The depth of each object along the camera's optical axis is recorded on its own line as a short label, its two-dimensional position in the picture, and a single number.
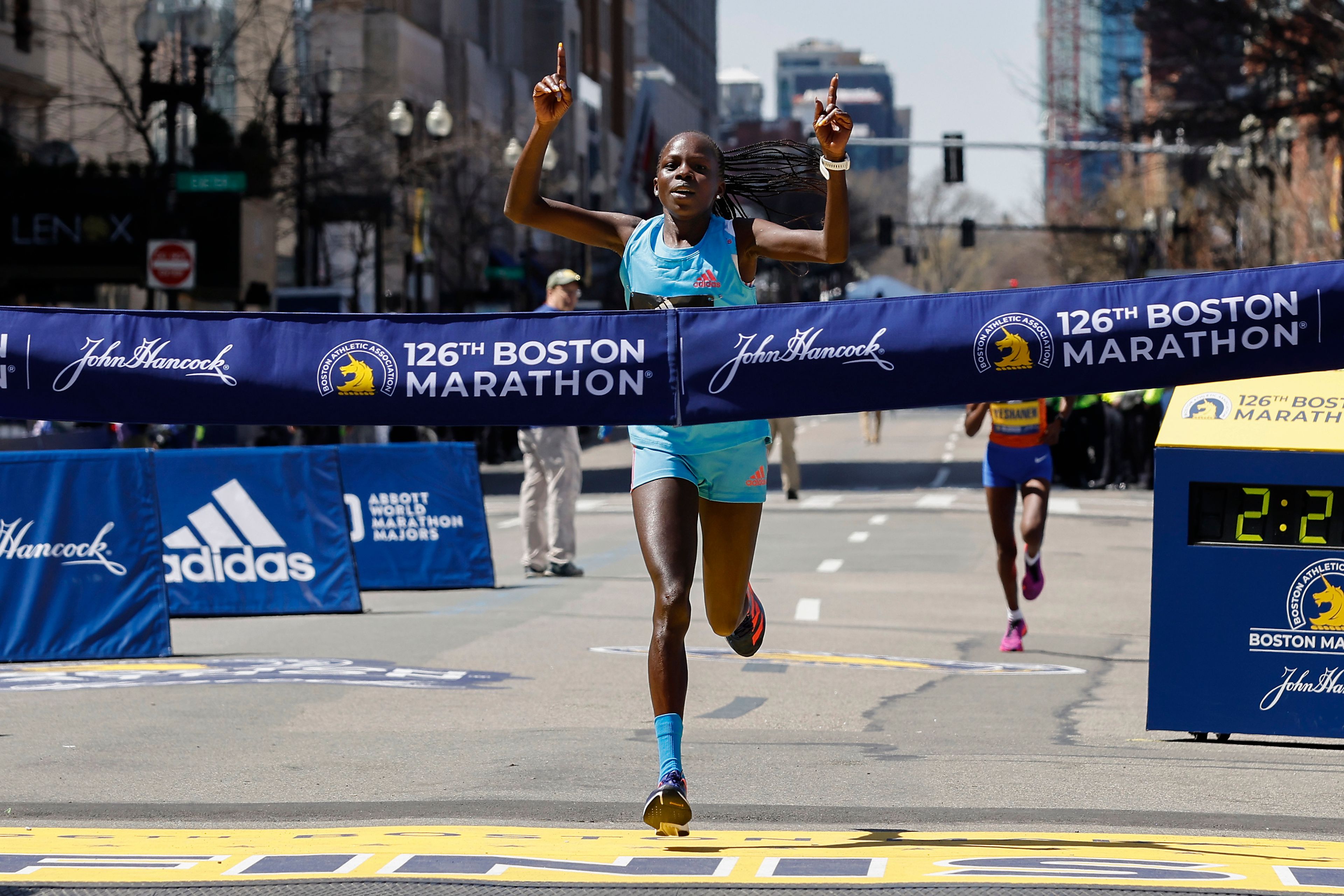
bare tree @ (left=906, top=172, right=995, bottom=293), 130.62
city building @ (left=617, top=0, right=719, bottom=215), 79.75
